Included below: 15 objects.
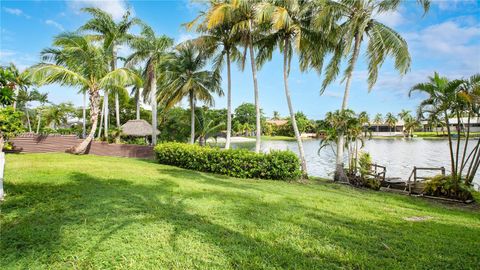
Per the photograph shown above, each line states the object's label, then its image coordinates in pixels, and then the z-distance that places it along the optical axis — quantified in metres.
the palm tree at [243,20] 13.29
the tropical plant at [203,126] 27.55
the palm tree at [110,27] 19.16
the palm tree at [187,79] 20.67
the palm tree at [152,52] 20.61
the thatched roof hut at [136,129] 23.32
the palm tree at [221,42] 15.69
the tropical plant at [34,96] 22.76
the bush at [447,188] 10.00
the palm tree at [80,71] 14.38
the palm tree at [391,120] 80.25
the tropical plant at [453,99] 9.69
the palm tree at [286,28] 12.65
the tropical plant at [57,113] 34.16
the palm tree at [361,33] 12.69
